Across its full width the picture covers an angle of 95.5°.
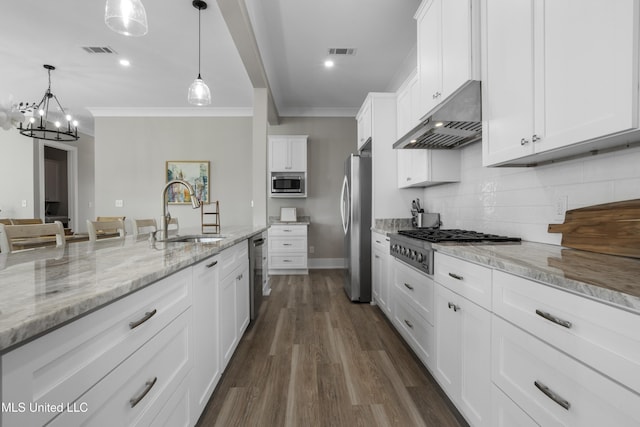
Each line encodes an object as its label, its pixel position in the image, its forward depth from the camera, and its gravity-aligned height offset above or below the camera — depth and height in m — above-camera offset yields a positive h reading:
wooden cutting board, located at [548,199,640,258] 1.07 -0.07
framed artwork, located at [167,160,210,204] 5.26 +0.66
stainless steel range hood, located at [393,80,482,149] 1.67 +0.55
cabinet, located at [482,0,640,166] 0.94 +0.53
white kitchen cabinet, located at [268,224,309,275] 4.66 -0.54
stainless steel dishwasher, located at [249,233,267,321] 2.56 -0.57
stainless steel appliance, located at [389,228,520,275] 1.71 -0.20
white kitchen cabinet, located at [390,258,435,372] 1.77 -0.69
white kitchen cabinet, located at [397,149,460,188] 2.48 +0.38
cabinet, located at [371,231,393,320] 2.68 -0.60
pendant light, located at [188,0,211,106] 2.55 +1.05
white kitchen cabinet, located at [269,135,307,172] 4.99 +1.00
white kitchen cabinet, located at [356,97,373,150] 3.30 +1.07
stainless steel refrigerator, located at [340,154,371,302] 3.25 -0.18
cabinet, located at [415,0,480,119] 1.64 +1.03
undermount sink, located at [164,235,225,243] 2.15 -0.21
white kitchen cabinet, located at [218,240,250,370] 1.74 -0.59
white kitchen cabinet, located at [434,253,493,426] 1.22 -0.61
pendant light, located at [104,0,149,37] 1.59 +1.09
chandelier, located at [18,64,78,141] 3.54 +1.46
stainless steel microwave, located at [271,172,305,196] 4.91 +0.44
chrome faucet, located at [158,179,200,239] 1.72 +0.01
